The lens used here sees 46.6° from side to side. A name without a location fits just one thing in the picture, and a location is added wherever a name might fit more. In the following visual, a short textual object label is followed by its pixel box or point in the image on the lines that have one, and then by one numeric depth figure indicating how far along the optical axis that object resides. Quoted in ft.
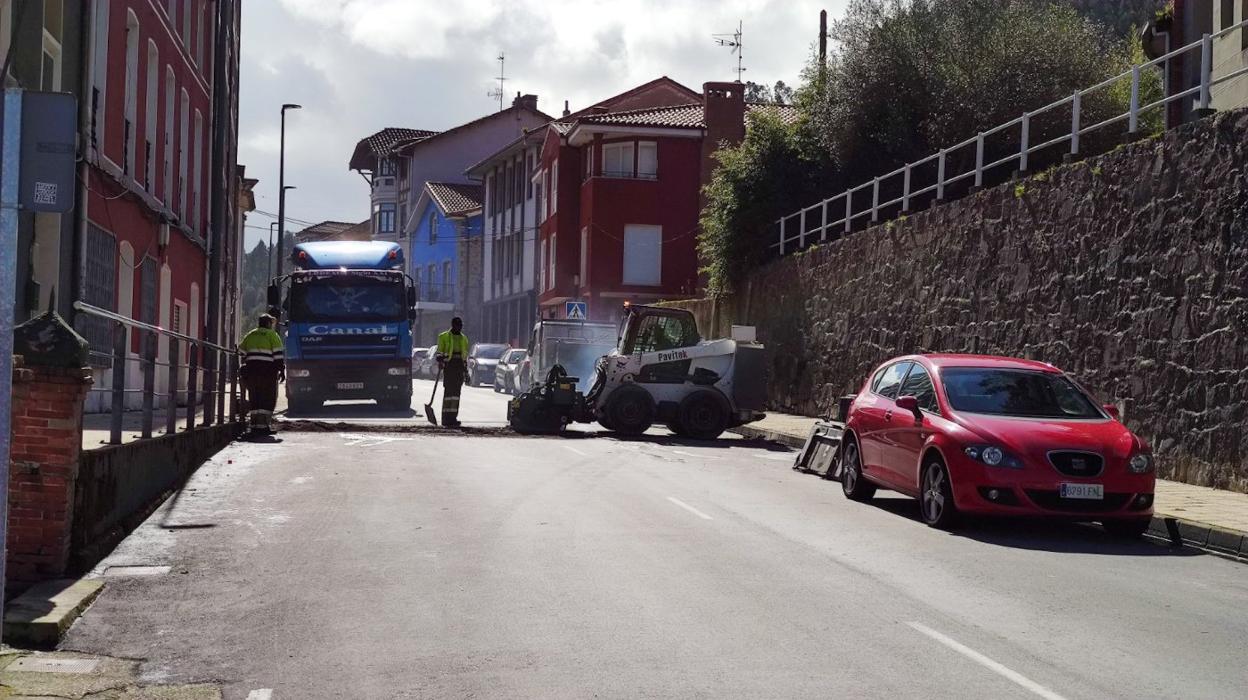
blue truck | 96.07
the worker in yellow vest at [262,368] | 70.95
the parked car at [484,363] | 178.40
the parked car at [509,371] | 144.15
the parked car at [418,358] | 216.13
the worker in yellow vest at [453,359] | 82.23
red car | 39.63
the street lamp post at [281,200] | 165.99
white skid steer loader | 79.56
